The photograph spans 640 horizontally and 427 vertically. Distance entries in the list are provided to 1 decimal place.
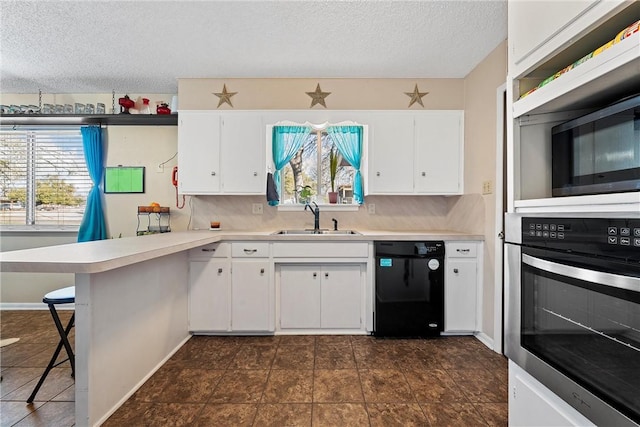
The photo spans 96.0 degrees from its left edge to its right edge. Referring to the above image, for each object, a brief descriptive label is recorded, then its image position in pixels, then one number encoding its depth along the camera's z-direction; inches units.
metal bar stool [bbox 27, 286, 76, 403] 68.5
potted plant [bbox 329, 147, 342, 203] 128.2
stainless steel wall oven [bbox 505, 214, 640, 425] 29.6
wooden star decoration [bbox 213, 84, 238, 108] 119.9
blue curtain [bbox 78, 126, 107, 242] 130.9
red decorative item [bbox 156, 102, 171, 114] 125.6
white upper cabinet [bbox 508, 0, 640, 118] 30.9
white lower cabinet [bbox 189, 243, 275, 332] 102.3
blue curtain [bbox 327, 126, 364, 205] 125.0
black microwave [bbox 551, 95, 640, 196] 31.3
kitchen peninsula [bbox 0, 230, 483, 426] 53.6
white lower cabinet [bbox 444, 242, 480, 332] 102.0
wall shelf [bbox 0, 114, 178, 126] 126.0
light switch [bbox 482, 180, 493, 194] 97.2
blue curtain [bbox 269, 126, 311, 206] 125.4
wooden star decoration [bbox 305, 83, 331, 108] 120.6
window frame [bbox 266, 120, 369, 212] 118.8
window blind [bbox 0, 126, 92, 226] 137.3
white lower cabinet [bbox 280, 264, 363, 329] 103.4
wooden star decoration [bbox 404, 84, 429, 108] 119.6
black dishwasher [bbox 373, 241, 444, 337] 100.7
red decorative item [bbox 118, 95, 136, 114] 125.9
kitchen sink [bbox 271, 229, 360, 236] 120.1
